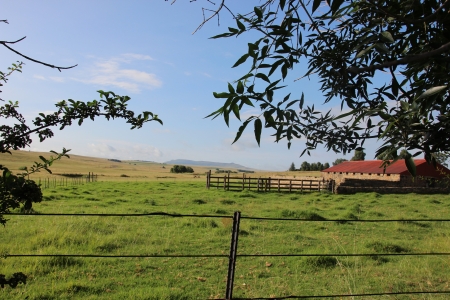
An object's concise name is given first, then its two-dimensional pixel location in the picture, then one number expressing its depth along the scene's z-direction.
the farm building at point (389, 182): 30.31
